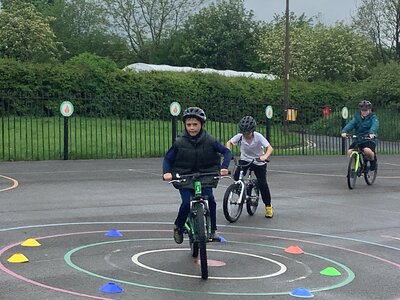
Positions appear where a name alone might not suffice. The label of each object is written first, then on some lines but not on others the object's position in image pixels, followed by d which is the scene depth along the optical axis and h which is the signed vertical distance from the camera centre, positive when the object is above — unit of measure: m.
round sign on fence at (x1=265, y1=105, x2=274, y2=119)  23.67 +0.82
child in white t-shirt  10.20 -0.26
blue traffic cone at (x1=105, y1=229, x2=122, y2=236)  8.70 -1.26
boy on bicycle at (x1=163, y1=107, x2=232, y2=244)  7.30 -0.25
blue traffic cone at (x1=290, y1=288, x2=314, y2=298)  6.06 -1.46
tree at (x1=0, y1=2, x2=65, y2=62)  46.72 +7.20
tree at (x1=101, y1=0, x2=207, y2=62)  70.38 +12.52
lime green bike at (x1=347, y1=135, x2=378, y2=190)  14.41 -0.71
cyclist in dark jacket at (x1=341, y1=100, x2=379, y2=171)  14.66 +0.12
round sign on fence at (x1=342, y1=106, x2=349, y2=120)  25.50 +0.78
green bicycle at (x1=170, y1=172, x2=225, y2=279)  6.57 -0.88
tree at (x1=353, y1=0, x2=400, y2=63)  52.19 +8.85
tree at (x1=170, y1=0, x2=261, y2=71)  62.91 +9.18
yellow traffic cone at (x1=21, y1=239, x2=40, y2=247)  7.89 -1.25
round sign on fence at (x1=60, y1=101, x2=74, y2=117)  19.80 +0.85
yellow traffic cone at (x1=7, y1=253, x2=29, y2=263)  6.99 -1.27
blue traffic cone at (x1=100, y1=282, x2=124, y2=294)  5.94 -1.36
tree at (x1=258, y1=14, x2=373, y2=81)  49.06 +5.95
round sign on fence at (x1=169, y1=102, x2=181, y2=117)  21.73 +0.88
